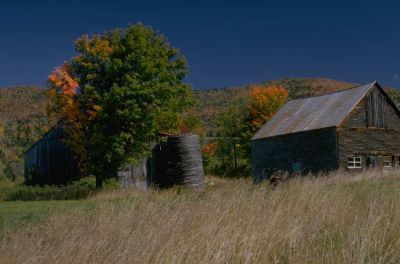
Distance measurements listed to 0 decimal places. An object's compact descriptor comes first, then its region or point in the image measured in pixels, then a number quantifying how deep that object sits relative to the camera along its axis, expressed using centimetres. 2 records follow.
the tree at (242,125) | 4725
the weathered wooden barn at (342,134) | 3203
